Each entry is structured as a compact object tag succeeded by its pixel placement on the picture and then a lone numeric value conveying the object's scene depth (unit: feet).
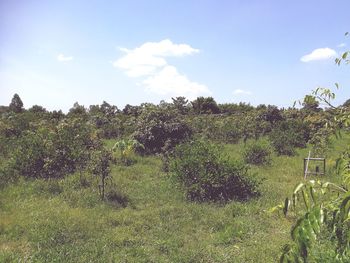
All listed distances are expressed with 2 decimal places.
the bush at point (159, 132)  51.96
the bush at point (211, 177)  31.09
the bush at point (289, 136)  54.70
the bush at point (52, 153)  36.32
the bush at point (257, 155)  46.11
